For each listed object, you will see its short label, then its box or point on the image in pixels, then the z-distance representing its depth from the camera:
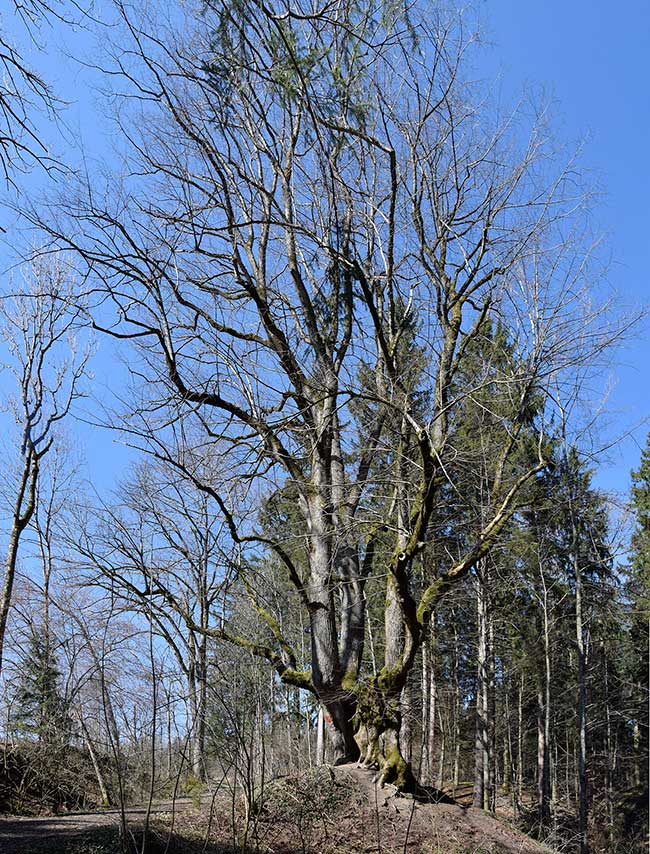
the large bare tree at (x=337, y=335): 7.40
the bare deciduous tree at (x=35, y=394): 12.30
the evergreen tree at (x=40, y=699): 10.44
